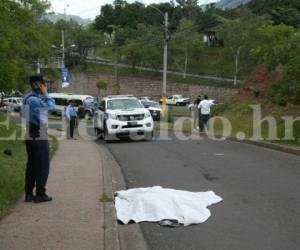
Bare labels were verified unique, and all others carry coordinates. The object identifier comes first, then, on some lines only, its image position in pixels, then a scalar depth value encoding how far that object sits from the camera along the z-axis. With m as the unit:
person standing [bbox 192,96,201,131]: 28.16
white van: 55.42
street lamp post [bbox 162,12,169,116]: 39.28
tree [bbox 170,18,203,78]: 79.03
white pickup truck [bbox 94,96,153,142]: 23.53
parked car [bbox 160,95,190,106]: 73.56
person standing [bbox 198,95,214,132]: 26.55
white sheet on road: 8.30
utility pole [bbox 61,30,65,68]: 76.01
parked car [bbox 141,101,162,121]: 44.94
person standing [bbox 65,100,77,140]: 26.96
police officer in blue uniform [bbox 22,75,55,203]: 8.87
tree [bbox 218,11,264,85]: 67.44
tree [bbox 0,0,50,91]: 18.84
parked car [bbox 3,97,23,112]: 64.82
